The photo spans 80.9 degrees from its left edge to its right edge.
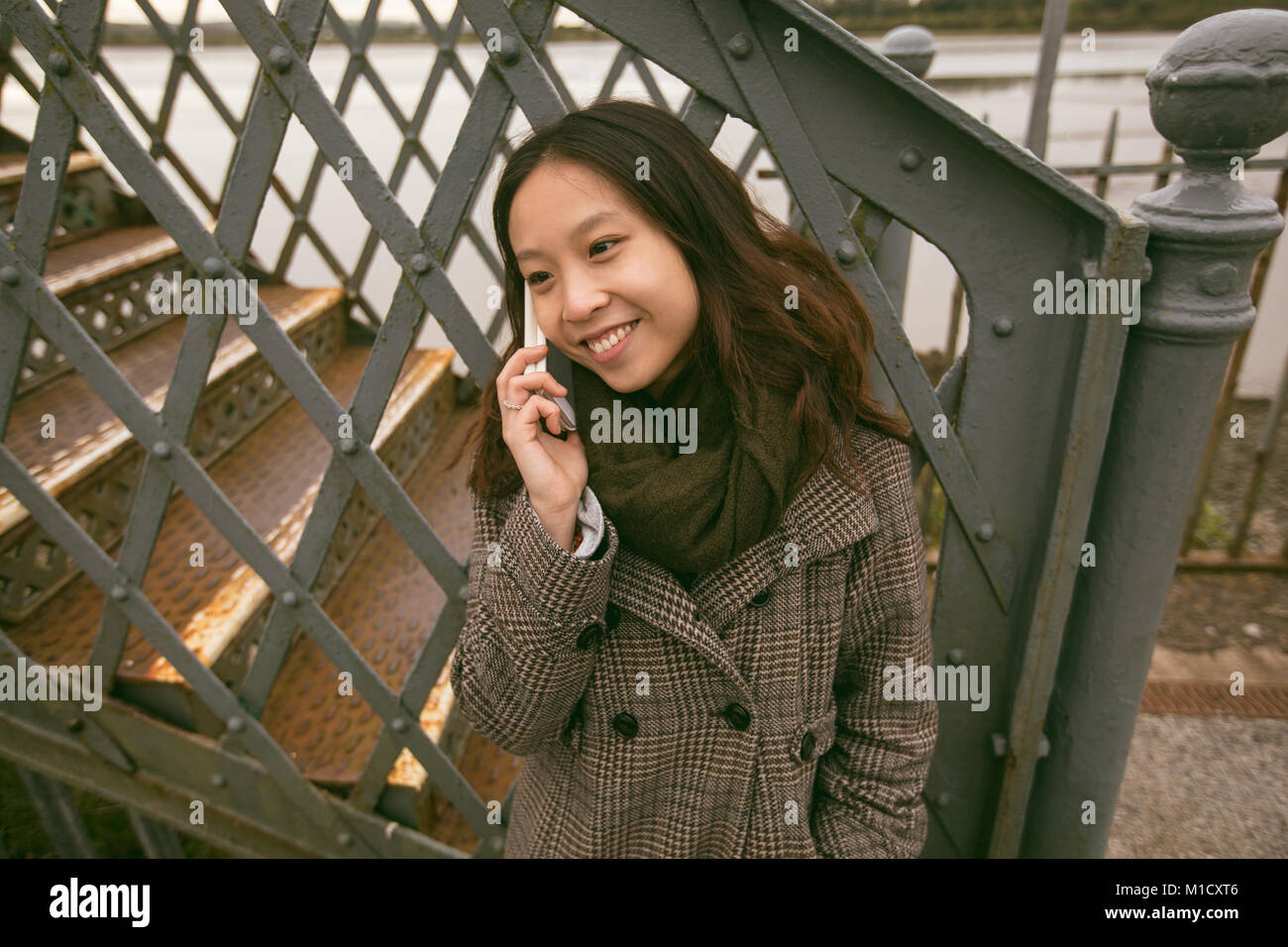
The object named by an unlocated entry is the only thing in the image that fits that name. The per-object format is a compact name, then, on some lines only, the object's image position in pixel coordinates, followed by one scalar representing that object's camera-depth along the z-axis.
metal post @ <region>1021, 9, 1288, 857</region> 1.03
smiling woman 1.10
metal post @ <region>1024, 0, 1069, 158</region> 2.65
